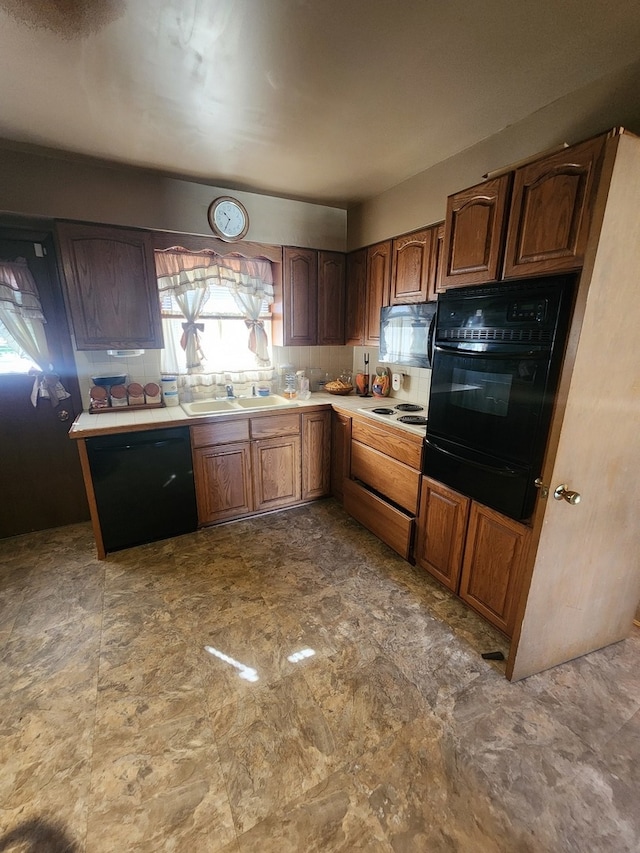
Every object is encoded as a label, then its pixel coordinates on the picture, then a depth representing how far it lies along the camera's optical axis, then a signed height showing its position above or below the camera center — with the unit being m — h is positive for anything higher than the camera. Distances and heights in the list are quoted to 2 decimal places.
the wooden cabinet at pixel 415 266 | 2.42 +0.45
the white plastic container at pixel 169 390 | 2.92 -0.46
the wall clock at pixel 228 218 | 2.76 +0.84
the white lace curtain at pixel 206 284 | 2.83 +0.37
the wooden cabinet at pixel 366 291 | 2.89 +0.34
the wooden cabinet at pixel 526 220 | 1.32 +0.46
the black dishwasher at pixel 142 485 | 2.41 -1.04
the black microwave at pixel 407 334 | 2.45 +0.00
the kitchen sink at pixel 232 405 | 2.82 -0.60
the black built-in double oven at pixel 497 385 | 1.47 -0.23
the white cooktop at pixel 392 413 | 2.34 -0.57
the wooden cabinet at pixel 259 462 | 2.74 -1.02
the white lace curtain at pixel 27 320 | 2.46 +0.06
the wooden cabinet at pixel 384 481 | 2.37 -1.02
